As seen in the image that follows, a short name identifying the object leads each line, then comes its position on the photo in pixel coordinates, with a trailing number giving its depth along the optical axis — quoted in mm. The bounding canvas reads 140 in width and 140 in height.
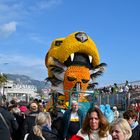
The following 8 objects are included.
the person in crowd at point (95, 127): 5102
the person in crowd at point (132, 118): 6810
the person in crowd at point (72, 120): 9438
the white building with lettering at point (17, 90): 107238
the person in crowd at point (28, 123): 8406
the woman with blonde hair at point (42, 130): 6125
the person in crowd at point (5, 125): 5605
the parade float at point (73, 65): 17656
